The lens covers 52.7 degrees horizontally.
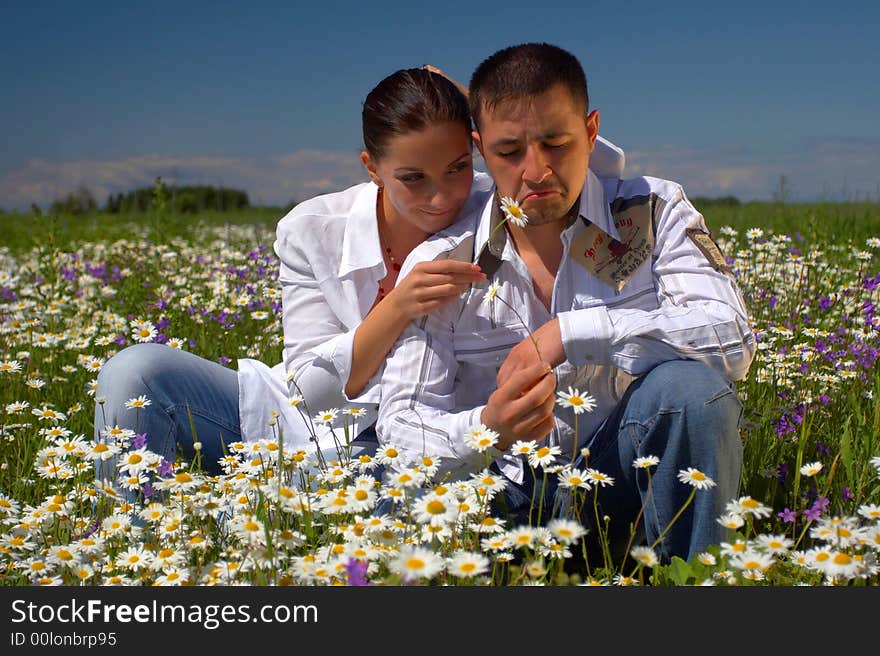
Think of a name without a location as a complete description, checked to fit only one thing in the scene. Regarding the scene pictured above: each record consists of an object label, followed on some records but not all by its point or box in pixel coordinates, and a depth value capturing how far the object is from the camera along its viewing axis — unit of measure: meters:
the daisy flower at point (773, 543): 2.04
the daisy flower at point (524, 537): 2.04
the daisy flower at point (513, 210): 2.61
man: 2.53
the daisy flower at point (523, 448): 2.49
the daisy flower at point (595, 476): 2.31
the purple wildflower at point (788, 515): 2.62
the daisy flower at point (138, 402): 3.07
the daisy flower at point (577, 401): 2.43
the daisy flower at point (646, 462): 2.46
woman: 2.97
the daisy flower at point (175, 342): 4.21
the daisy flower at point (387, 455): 2.66
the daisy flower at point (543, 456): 2.37
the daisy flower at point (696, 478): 2.33
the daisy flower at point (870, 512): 2.25
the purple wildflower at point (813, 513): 2.35
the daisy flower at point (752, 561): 1.99
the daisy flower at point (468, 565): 1.91
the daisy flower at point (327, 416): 2.90
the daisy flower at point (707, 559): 2.33
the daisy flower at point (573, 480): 2.25
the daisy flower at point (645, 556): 1.97
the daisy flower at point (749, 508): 2.11
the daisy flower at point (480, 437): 2.42
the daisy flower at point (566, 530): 2.00
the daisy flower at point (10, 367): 4.34
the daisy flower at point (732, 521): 2.13
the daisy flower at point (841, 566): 1.99
